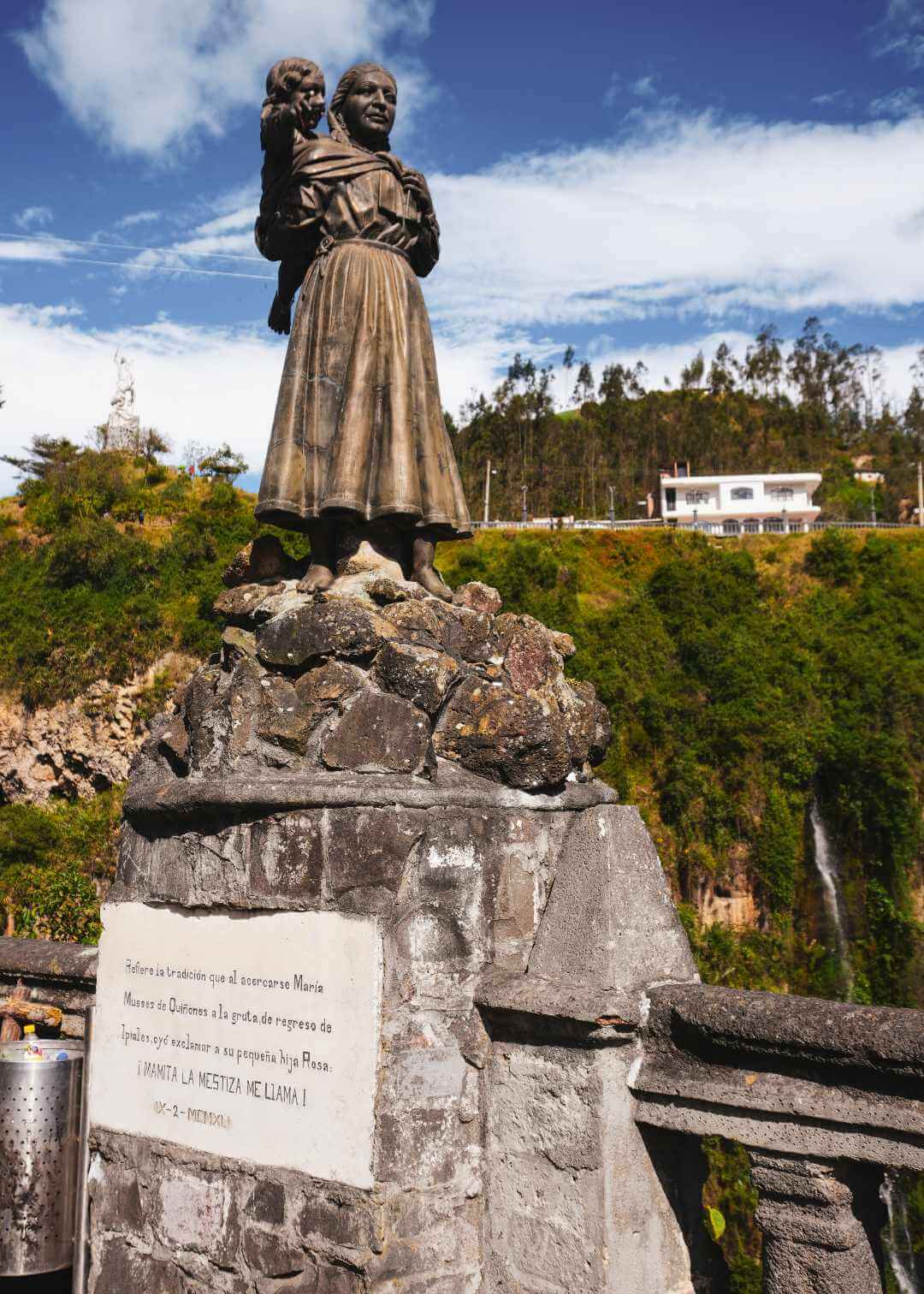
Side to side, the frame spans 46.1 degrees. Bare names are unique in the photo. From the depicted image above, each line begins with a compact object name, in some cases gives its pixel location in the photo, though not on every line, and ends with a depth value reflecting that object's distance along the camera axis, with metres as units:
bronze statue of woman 4.05
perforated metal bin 3.82
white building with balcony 58.50
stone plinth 3.14
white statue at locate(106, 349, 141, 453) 38.53
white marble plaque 3.21
